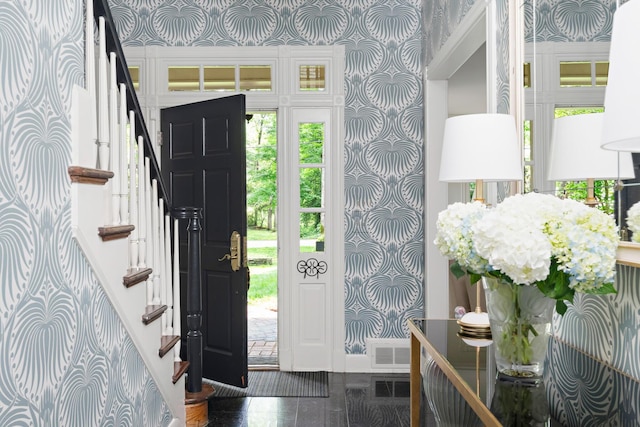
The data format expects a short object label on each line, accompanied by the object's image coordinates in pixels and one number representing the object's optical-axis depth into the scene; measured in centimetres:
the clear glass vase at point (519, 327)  140
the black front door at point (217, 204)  430
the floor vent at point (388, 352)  485
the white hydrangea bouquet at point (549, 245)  128
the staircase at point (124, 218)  198
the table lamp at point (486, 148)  199
